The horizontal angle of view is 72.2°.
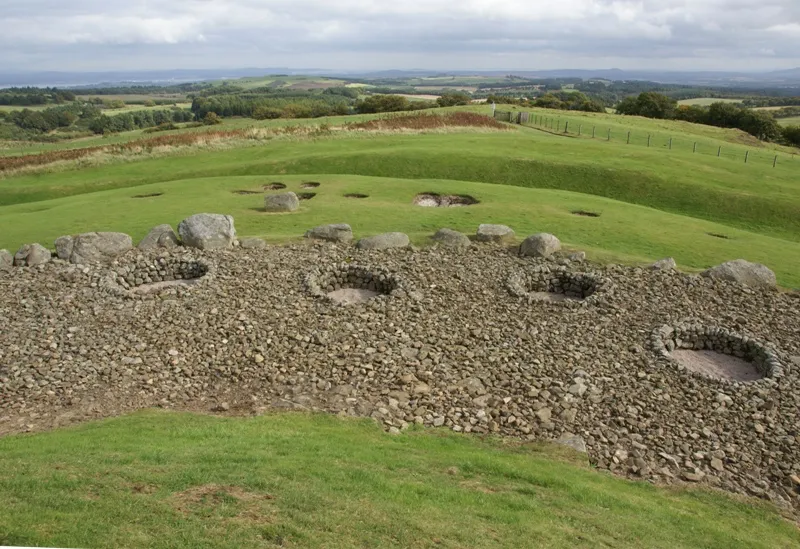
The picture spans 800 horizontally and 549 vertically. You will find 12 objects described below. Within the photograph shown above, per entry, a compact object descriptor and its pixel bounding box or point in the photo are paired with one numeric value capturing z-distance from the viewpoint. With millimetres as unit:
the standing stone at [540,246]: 22641
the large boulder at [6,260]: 21348
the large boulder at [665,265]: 21375
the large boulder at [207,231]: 23031
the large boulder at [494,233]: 24141
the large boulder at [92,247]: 21859
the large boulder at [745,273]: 20531
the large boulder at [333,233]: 24125
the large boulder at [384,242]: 23234
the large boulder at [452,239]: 23531
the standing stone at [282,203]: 29094
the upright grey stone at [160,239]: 23469
